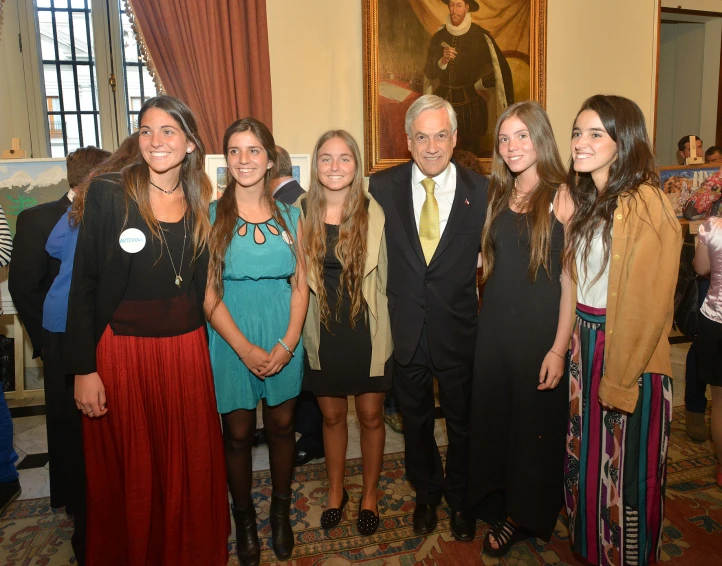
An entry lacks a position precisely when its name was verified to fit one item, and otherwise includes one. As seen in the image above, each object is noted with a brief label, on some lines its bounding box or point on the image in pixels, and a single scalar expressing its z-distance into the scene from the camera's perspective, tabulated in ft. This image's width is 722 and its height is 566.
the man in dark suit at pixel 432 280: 7.29
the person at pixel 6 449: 8.59
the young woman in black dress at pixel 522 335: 6.64
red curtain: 13.33
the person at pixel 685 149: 17.76
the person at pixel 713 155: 19.15
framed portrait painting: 14.83
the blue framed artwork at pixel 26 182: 12.96
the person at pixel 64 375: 7.11
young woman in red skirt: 5.91
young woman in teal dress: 6.77
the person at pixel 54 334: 7.47
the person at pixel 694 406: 10.92
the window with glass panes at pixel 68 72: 14.87
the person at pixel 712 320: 8.14
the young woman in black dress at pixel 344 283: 7.15
